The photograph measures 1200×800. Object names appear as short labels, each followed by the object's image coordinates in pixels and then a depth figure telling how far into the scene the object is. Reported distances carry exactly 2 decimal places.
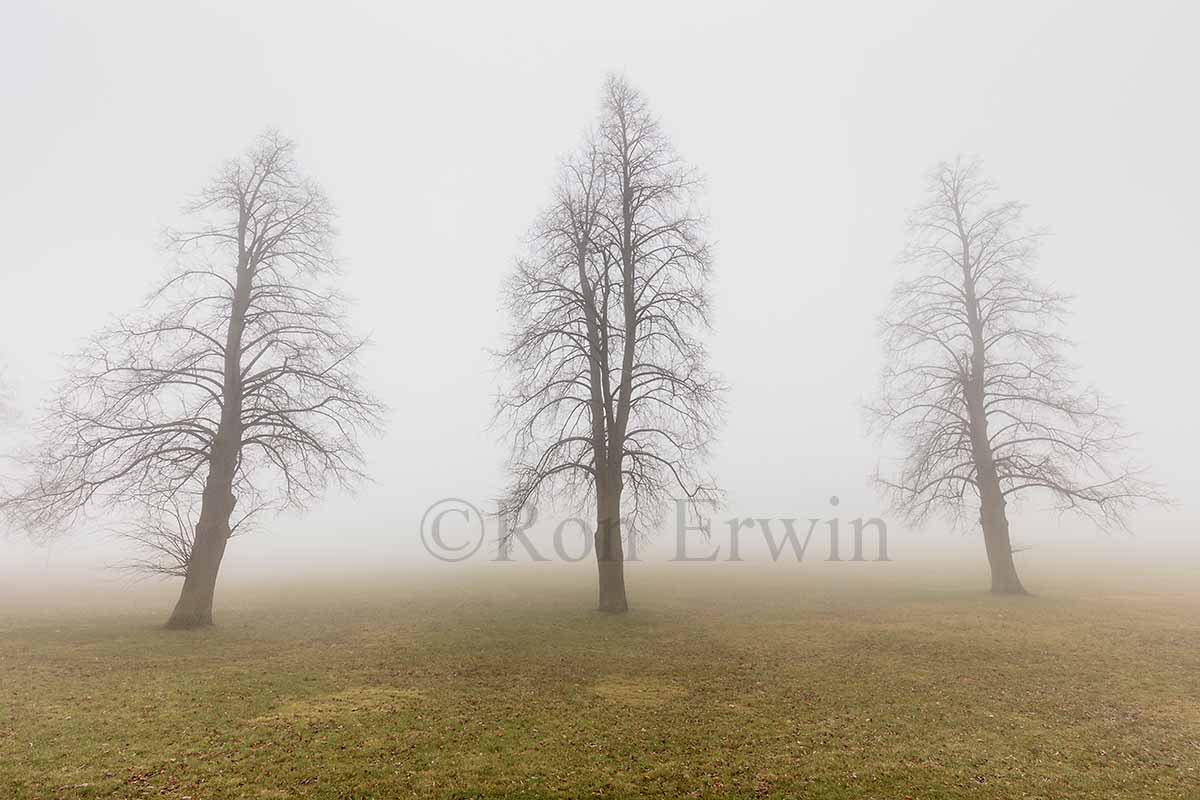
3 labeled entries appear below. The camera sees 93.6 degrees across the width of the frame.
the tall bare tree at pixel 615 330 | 19.69
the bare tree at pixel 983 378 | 22.11
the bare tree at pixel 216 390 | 16.45
